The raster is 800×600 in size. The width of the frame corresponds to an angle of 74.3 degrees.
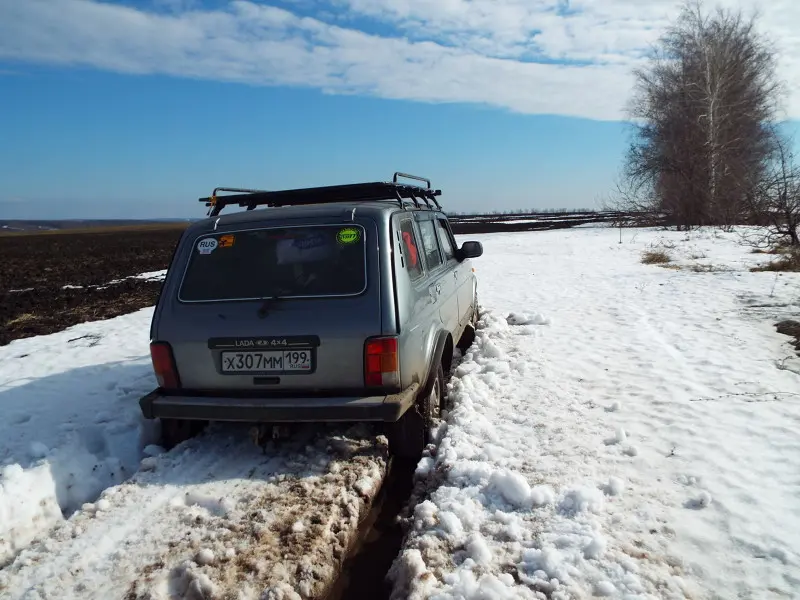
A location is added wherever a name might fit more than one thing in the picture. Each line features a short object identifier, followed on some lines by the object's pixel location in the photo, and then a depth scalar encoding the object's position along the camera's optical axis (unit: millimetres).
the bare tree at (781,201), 12656
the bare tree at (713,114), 29844
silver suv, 3467
